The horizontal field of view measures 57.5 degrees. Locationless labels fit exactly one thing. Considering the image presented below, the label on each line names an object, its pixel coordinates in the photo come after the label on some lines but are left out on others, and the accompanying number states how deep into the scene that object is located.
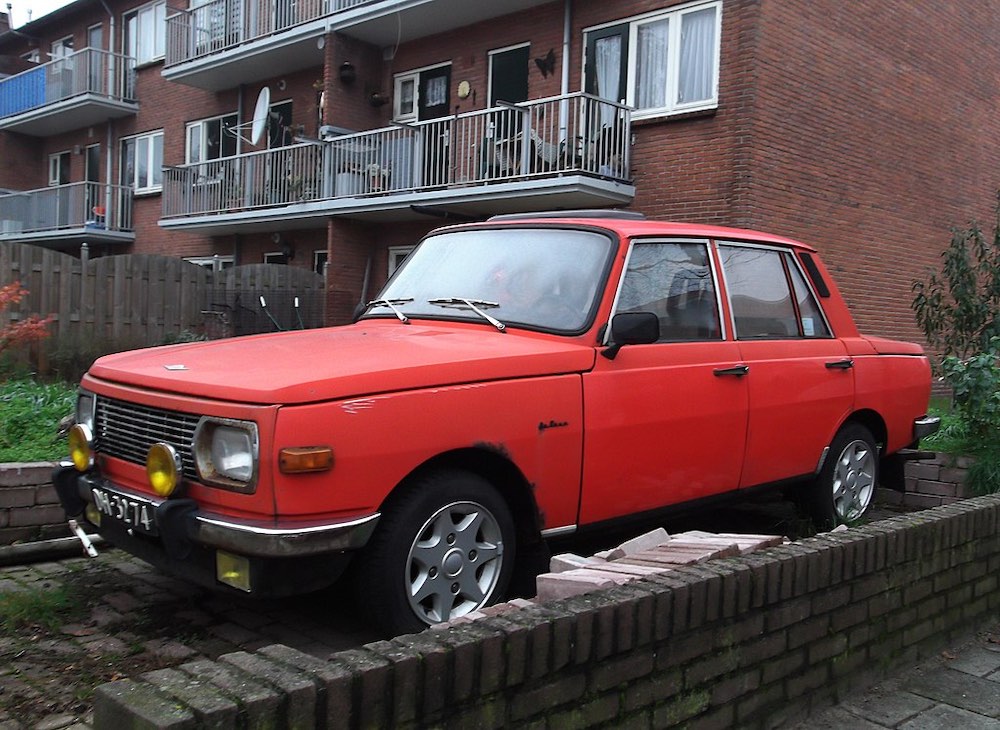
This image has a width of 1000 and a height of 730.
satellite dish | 17.19
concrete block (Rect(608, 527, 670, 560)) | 3.68
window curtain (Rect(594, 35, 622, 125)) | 13.60
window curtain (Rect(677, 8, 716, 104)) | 12.52
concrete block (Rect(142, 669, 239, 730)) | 1.83
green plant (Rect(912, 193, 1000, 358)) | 8.30
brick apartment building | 12.50
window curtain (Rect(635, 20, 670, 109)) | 13.05
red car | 3.14
